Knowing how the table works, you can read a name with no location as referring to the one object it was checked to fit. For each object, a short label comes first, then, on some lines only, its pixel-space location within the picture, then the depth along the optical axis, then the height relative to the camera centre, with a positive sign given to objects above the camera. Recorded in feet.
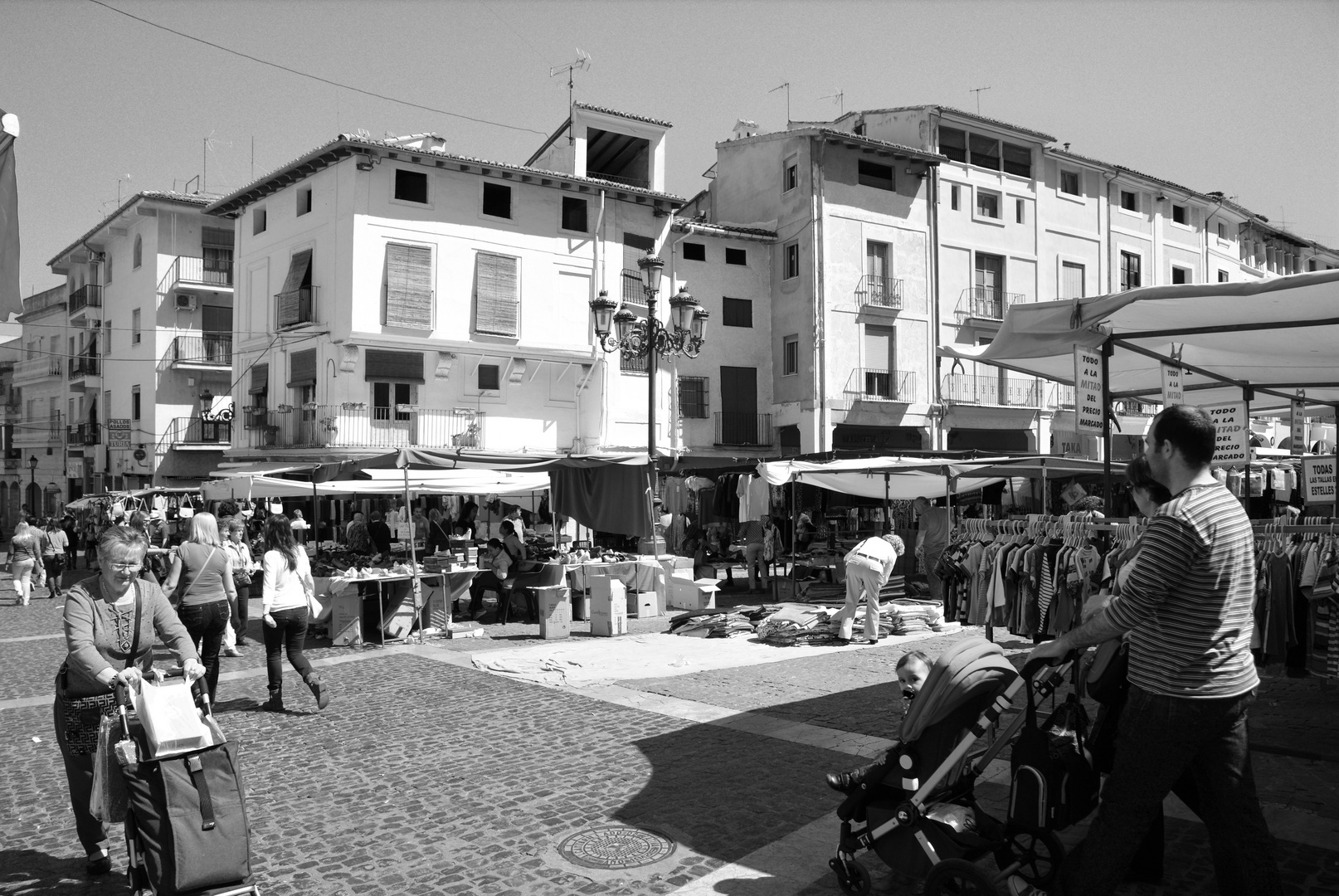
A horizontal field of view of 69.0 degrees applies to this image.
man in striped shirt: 11.22 -2.53
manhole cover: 15.67 -6.37
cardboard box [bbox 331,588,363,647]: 39.32 -6.17
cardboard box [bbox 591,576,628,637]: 41.39 -6.12
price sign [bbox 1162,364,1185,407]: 24.06 +2.01
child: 15.38 -3.30
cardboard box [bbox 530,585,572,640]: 41.09 -6.29
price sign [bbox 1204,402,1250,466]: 24.71 +0.77
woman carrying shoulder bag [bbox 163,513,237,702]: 25.76 -3.46
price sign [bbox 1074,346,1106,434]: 21.27 +1.68
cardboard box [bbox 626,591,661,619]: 47.39 -6.79
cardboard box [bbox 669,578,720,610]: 49.75 -6.63
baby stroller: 13.21 -4.60
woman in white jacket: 26.35 -3.81
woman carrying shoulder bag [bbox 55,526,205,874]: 14.75 -2.81
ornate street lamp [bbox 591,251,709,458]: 51.15 +7.63
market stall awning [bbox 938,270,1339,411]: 17.29 +2.91
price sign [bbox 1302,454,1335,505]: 29.01 -0.41
